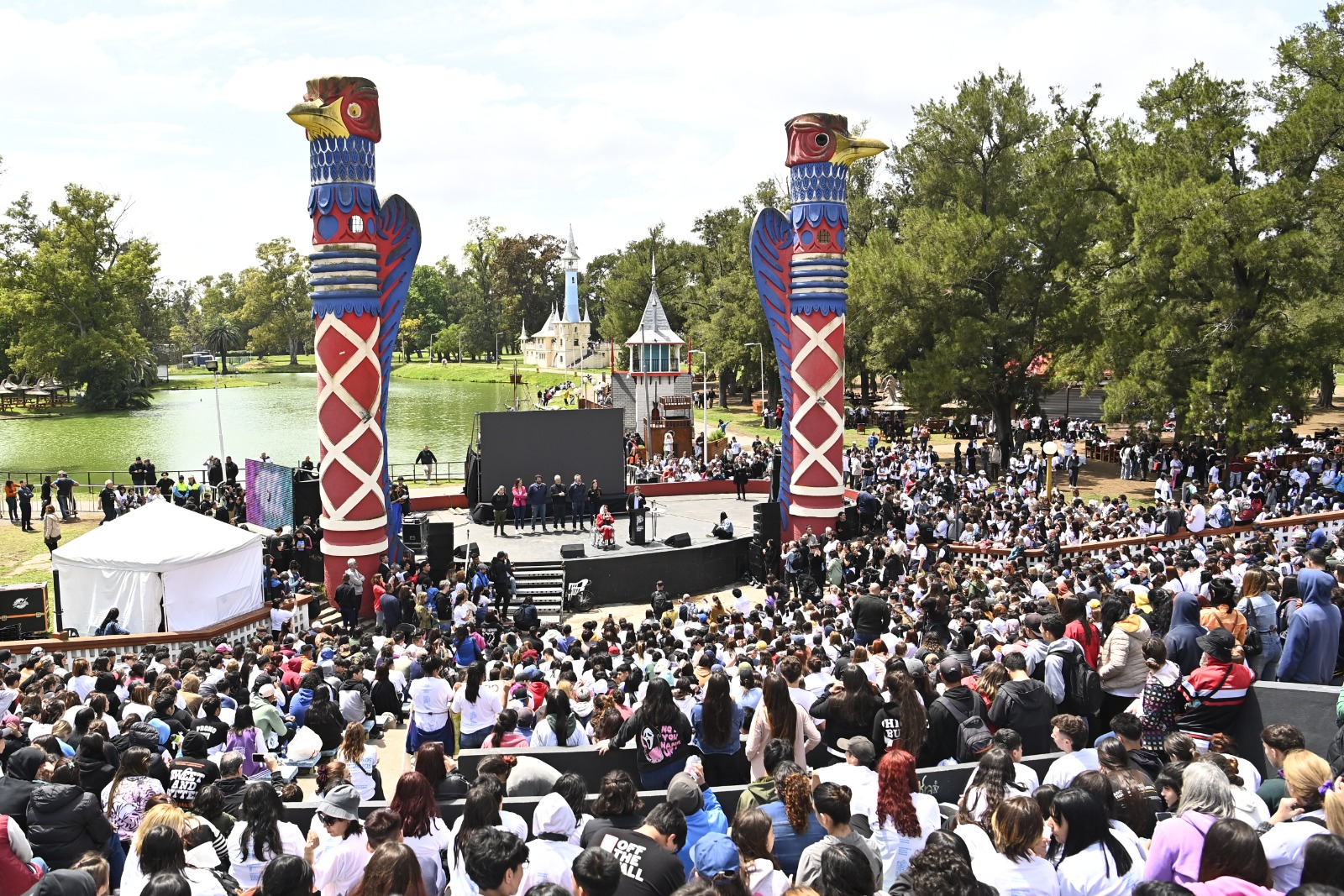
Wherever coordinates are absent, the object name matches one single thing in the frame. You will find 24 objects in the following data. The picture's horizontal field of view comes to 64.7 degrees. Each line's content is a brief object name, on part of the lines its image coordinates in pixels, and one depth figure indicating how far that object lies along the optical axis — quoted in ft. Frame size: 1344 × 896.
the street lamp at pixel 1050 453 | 82.03
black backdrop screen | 80.23
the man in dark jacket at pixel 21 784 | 21.06
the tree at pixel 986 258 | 115.55
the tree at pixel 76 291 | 188.55
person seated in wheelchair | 72.54
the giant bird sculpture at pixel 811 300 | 69.46
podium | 73.46
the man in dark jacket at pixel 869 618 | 39.04
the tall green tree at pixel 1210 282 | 89.97
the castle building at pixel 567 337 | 312.50
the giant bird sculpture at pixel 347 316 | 60.59
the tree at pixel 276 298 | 353.51
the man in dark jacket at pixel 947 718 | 24.16
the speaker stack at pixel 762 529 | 72.59
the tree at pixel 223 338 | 317.01
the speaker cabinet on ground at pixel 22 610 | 52.42
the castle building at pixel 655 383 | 141.38
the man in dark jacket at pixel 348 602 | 56.44
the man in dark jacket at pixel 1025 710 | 23.67
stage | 68.90
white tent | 51.31
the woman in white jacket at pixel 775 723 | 22.59
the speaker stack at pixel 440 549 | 64.28
